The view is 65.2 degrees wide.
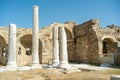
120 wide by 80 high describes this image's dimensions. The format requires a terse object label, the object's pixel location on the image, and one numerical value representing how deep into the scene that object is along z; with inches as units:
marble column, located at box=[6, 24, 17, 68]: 340.4
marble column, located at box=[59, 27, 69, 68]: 353.7
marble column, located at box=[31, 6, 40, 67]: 387.8
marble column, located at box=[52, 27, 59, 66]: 412.3
